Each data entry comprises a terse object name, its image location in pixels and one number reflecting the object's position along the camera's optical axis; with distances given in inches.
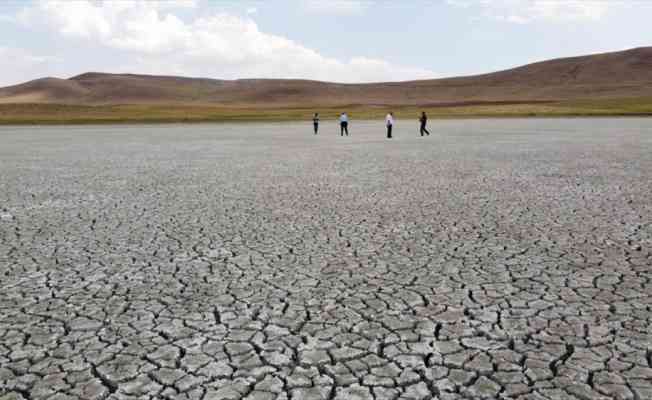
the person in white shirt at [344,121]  1320.6
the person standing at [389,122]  1206.1
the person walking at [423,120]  1299.6
